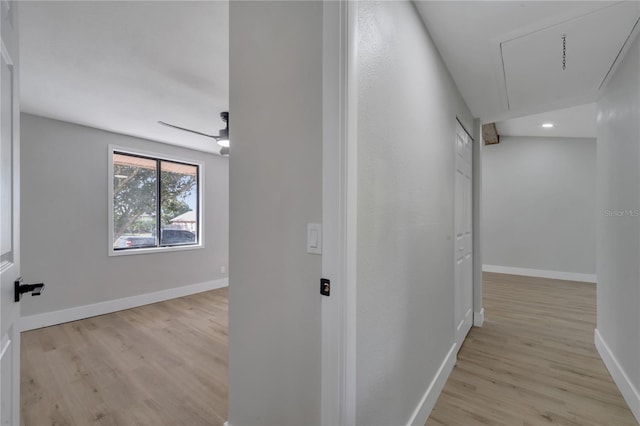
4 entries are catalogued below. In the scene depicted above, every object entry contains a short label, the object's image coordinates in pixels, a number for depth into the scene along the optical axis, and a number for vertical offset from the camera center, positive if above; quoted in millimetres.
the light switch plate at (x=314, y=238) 1140 -98
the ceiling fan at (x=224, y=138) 2955 +766
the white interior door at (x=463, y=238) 2641 -241
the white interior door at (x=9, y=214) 866 -3
